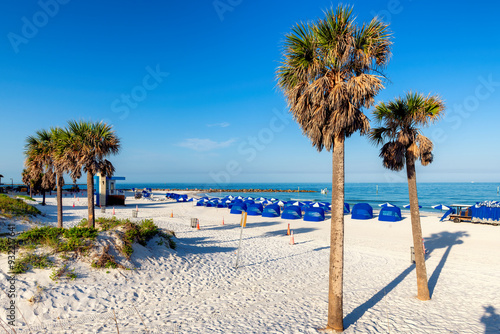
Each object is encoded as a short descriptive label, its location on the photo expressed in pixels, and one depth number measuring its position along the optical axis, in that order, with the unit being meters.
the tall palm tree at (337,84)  7.63
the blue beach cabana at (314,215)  31.22
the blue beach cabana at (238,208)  37.34
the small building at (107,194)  38.22
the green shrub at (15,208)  20.32
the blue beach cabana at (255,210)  35.34
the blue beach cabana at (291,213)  32.88
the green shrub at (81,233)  10.97
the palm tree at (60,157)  15.52
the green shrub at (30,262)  8.55
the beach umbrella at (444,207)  32.24
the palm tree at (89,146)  15.38
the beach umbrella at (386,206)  32.49
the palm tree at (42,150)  19.48
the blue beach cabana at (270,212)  33.88
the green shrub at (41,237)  10.15
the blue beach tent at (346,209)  39.69
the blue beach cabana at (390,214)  31.40
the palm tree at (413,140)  10.16
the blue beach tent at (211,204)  45.88
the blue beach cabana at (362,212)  33.41
